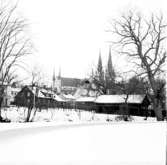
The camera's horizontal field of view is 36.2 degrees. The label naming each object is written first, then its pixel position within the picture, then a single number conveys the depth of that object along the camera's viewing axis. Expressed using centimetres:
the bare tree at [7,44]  1653
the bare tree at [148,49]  2056
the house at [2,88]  1761
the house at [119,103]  3478
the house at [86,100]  4847
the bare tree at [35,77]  2213
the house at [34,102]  1979
